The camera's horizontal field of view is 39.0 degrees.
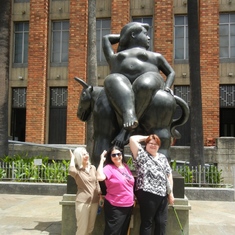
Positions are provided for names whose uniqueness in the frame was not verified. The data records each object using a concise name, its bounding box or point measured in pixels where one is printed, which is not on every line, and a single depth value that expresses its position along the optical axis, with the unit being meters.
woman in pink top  3.65
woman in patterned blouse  3.67
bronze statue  4.52
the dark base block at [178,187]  4.50
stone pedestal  4.45
